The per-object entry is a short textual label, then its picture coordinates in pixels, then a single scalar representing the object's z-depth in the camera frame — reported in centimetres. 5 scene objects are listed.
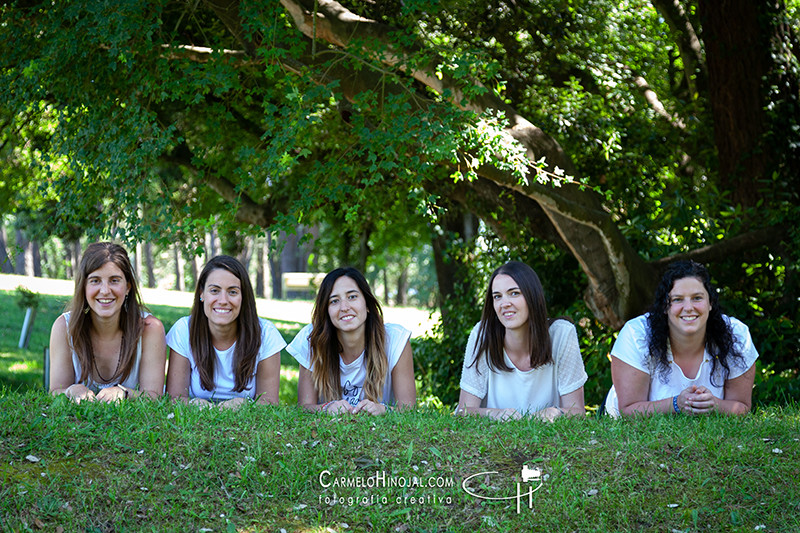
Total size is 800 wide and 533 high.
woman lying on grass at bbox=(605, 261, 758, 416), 515
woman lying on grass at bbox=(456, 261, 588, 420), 529
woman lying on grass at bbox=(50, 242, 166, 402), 524
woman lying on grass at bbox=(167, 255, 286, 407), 546
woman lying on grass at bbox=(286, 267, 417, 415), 551
